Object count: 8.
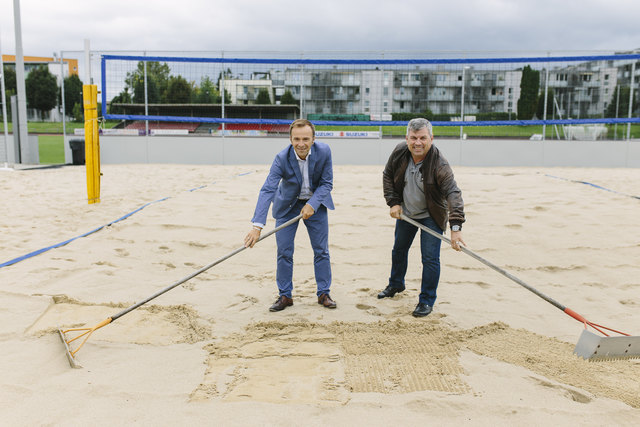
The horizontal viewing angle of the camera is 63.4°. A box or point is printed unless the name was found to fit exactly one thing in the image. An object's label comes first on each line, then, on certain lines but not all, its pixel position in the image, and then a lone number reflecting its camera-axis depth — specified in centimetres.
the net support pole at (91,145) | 746
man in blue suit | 373
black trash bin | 1353
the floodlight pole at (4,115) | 1187
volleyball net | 1327
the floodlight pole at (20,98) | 1244
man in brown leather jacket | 360
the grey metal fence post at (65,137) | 1411
